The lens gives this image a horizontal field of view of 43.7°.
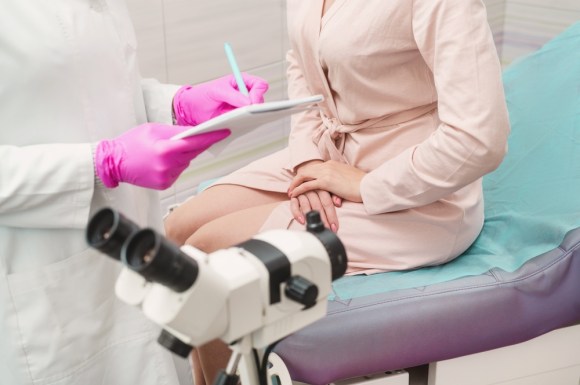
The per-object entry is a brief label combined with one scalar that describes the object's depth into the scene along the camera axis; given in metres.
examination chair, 1.60
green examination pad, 1.73
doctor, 1.26
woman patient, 1.51
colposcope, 0.82
